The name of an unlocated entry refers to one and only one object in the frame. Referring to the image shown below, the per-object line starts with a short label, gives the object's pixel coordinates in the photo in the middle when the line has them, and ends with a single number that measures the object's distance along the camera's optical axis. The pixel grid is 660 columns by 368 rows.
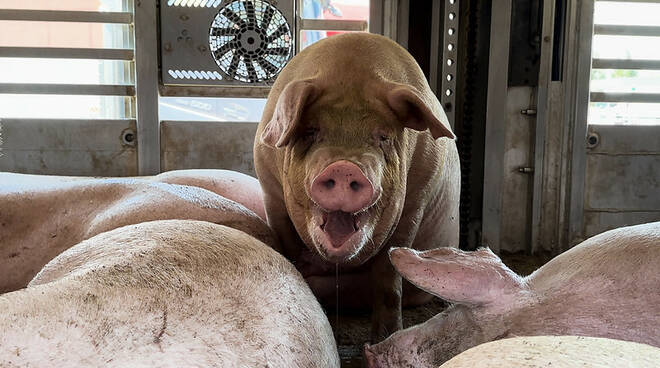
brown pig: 2.42
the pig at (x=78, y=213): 2.76
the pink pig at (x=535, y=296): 1.73
